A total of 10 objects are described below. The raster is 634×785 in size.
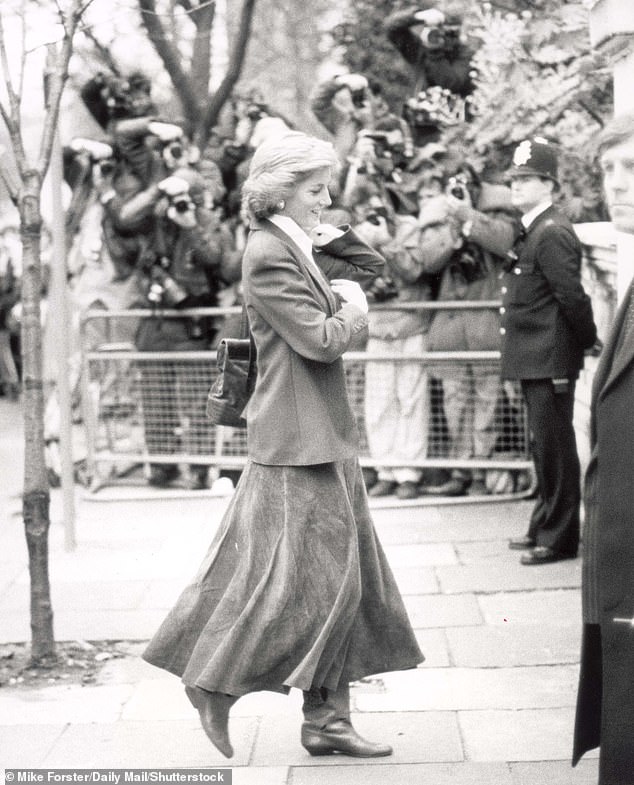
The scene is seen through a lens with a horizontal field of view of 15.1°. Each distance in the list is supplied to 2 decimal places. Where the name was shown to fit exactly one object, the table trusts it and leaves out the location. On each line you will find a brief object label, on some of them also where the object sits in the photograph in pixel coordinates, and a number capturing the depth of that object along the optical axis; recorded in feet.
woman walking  24.22
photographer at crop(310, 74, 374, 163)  51.99
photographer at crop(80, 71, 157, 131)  52.99
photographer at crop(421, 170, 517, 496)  46.37
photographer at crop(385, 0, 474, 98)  51.54
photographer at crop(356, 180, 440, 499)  48.44
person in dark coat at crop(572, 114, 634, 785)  18.90
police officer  38.66
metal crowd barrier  48.60
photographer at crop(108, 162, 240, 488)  49.22
